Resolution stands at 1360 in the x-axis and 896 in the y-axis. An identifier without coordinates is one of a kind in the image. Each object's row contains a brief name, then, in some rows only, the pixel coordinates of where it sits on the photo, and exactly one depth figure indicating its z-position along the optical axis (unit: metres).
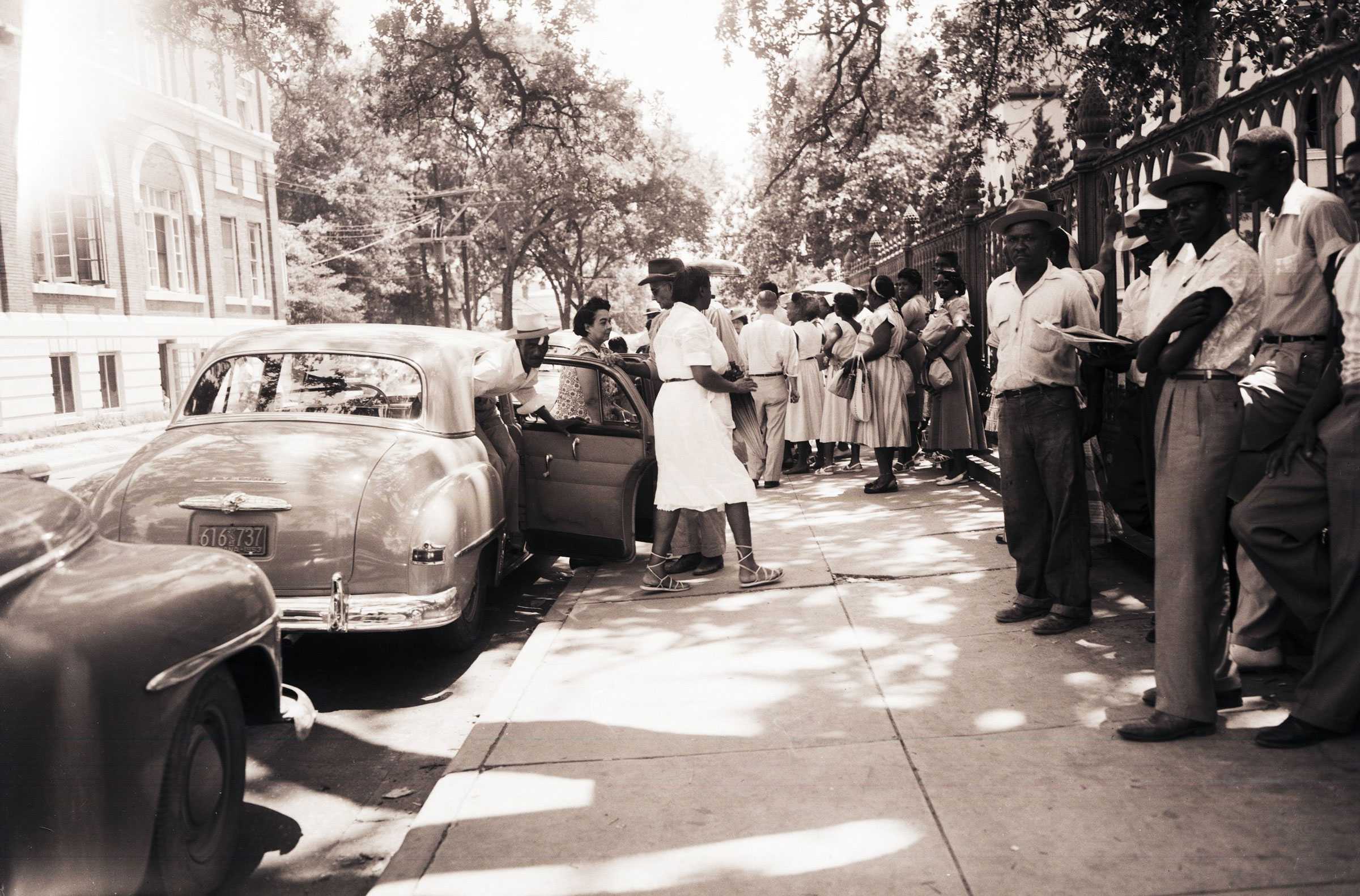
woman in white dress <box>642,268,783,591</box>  7.06
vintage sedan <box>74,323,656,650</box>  5.50
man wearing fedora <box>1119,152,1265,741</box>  4.05
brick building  23.48
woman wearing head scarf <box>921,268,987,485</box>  10.66
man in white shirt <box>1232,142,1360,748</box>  3.83
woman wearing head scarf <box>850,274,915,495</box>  11.08
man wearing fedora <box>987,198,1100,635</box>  5.65
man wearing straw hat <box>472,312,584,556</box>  7.01
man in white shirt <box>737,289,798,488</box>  11.89
